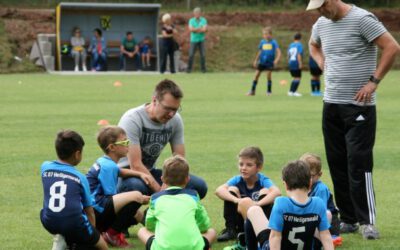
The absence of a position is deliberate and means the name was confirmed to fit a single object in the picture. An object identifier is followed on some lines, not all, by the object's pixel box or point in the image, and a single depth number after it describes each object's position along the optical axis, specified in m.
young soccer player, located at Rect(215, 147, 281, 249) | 14.49
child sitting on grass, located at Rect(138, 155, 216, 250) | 12.40
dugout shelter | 74.52
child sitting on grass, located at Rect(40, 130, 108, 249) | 13.30
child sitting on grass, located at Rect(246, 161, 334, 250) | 12.24
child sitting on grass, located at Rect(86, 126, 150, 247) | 14.68
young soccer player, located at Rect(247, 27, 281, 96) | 51.47
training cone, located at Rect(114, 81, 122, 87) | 55.31
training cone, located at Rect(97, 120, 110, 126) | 33.16
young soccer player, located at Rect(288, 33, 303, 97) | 49.07
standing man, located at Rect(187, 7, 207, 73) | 70.16
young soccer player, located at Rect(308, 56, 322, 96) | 48.18
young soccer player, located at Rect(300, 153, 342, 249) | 14.81
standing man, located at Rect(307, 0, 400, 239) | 15.87
